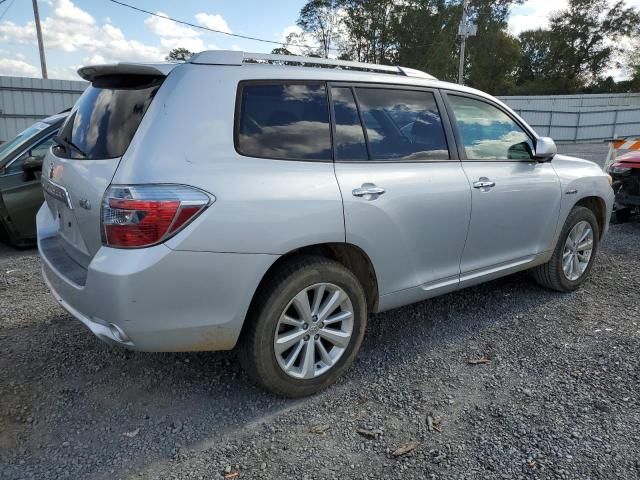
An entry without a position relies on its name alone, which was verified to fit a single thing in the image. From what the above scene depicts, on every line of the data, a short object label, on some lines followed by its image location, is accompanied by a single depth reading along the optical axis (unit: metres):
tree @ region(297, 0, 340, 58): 46.53
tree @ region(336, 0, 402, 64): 45.28
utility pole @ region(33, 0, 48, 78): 20.30
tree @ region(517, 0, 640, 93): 49.59
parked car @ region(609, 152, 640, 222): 7.05
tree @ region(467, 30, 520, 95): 49.16
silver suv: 2.30
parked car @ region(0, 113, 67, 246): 5.52
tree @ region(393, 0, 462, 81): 43.19
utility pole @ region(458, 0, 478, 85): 23.69
